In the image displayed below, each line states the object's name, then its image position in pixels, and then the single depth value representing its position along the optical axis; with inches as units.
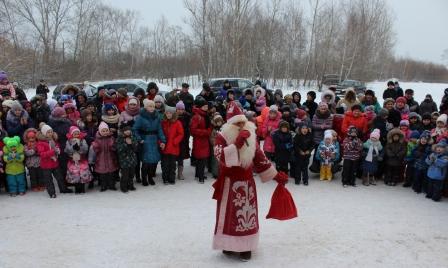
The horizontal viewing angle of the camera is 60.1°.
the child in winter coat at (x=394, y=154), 291.9
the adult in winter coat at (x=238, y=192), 163.3
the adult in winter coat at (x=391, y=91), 481.7
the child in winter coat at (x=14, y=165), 253.9
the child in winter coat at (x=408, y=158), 288.7
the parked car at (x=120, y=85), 624.4
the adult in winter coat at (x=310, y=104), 379.4
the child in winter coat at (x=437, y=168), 253.8
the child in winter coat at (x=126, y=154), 266.1
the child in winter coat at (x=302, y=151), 294.8
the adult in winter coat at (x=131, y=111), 284.0
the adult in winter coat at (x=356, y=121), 314.0
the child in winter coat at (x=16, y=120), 274.7
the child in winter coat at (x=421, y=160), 271.7
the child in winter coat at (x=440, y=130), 266.5
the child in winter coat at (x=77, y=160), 262.4
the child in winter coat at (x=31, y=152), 259.6
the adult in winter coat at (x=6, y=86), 339.6
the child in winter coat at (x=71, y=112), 288.2
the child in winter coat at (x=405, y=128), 299.9
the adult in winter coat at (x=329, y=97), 368.8
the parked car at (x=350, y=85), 1061.0
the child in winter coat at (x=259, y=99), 406.3
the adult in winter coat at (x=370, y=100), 367.9
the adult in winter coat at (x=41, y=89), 526.9
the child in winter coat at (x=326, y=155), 301.7
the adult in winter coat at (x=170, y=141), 287.1
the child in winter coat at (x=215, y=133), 296.0
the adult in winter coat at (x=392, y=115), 331.9
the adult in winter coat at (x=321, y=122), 316.2
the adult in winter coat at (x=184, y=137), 306.5
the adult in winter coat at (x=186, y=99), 359.9
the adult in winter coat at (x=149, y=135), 277.4
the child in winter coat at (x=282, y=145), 300.4
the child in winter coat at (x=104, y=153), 266.1
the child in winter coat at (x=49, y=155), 255.4
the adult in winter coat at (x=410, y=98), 413.1
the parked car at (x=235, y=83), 711.7
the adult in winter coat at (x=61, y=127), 273.1
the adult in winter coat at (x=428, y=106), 394.9
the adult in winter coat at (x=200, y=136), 296.2
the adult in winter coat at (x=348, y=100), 363.2
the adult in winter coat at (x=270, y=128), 323.0
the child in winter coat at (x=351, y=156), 291.7
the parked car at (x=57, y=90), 612.8
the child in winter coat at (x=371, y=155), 293.4
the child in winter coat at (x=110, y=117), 277.6
